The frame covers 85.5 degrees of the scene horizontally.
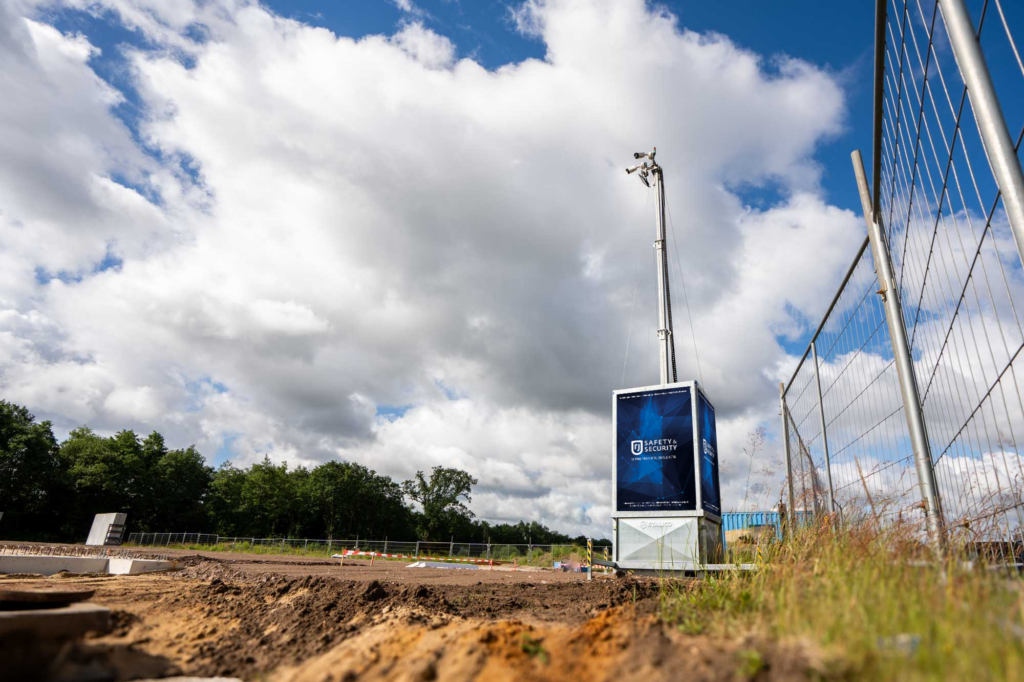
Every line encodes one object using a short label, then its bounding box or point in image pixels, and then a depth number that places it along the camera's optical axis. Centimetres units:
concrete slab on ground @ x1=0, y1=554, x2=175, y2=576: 1252
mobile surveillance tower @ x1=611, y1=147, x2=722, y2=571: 1029
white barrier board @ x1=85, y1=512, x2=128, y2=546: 3391
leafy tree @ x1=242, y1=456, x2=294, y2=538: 7300
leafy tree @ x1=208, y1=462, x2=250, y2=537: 7200
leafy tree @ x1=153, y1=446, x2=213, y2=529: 7150
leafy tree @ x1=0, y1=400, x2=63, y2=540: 5528
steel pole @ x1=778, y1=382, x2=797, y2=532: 866
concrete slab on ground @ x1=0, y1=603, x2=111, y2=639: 385
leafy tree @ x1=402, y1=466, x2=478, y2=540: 8212
